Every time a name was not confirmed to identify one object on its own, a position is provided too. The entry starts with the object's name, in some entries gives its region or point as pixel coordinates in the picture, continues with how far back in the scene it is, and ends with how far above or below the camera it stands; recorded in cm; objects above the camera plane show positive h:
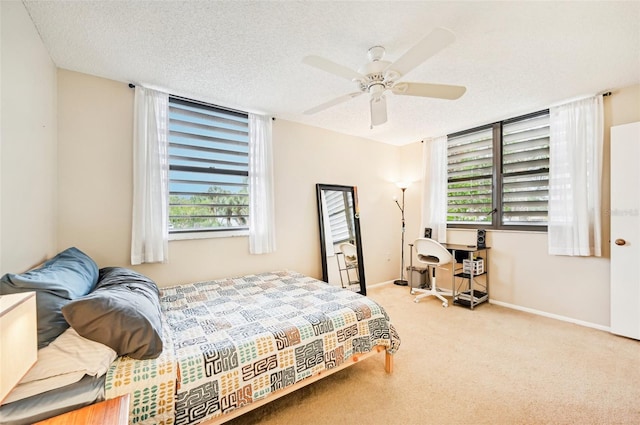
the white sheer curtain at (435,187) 401 +38
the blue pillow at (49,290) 114 -38
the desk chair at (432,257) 346 -62
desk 339 -93
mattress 98 -75
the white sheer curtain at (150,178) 247 +34
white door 245 -18
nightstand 90 -73
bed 119 -75
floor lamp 446 -95
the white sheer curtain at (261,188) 311 +29
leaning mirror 367 -37
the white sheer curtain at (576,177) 272 +37
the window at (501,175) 322 +50
